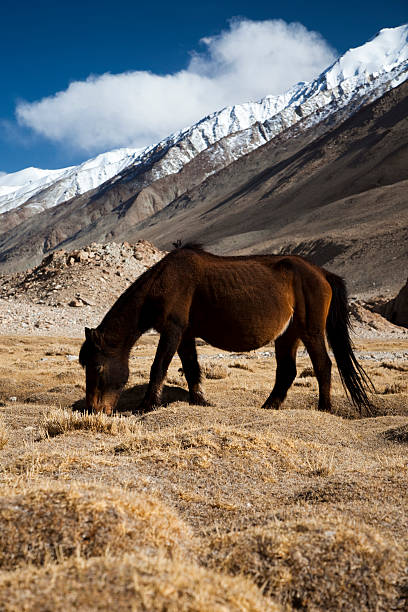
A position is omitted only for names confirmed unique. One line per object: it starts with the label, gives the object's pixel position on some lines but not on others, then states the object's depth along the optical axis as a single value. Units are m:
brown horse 7.93
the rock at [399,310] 35.34
